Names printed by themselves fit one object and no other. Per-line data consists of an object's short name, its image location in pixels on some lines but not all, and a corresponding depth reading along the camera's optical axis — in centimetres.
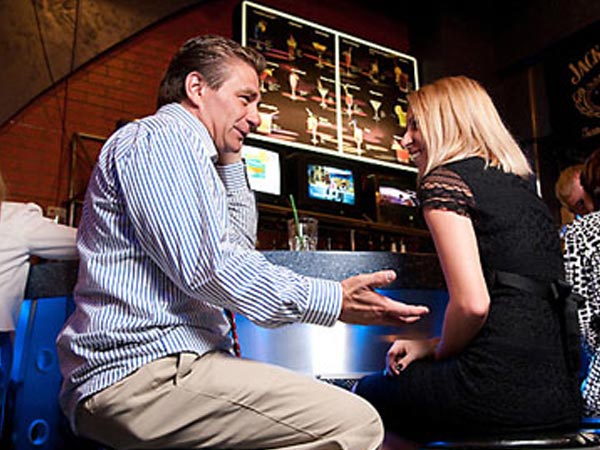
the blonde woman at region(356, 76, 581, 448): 126
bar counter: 171
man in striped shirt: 104
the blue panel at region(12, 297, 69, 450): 177
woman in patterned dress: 169
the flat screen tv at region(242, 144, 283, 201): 426
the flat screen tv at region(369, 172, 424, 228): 481
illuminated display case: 462
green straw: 223
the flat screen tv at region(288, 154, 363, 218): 445
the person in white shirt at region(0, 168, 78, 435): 181
